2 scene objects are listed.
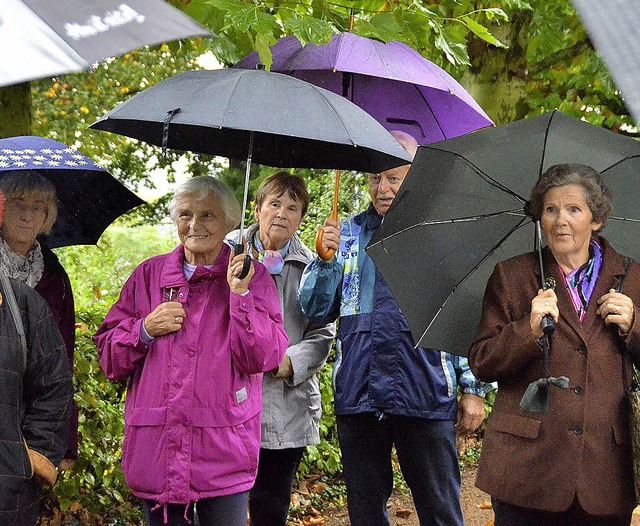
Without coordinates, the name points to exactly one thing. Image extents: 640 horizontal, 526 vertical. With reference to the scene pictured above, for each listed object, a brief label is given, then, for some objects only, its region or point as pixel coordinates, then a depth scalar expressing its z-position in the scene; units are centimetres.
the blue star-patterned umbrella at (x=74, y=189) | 480
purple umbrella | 517
